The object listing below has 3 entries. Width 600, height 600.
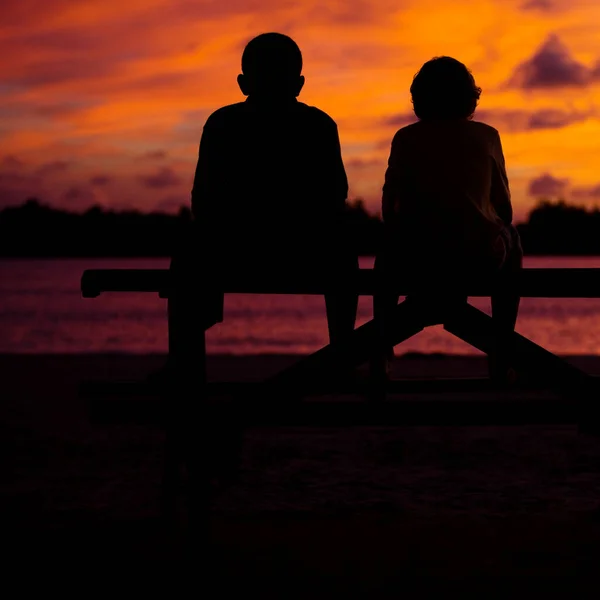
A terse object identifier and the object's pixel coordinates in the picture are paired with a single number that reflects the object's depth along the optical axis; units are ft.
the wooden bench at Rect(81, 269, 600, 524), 13.38
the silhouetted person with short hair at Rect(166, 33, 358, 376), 14.23
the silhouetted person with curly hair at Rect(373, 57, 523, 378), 14.67
